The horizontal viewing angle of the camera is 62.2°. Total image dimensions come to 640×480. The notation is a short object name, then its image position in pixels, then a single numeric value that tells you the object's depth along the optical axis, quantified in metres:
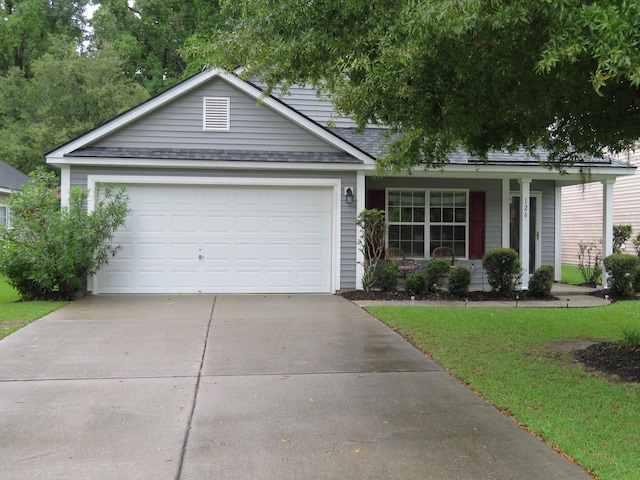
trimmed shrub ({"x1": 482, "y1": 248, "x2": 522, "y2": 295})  11.36
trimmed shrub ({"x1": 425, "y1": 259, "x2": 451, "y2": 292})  11.59
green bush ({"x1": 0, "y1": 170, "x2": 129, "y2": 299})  10.13
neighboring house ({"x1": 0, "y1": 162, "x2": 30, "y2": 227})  18.02
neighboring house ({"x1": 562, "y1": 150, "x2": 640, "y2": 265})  17.64
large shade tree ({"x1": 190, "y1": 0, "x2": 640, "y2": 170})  3.86
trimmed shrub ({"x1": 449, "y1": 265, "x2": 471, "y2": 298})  11.31
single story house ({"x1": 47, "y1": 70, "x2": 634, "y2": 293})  11.25
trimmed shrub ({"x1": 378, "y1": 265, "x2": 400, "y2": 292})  11.55
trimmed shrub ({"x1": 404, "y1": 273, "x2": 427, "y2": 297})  11.36
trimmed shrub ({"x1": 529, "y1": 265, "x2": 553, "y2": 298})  11.41
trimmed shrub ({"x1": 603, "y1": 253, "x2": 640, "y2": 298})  11.60
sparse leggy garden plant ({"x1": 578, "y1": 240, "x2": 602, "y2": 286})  13.27
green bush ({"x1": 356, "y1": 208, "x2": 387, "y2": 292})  11.33
